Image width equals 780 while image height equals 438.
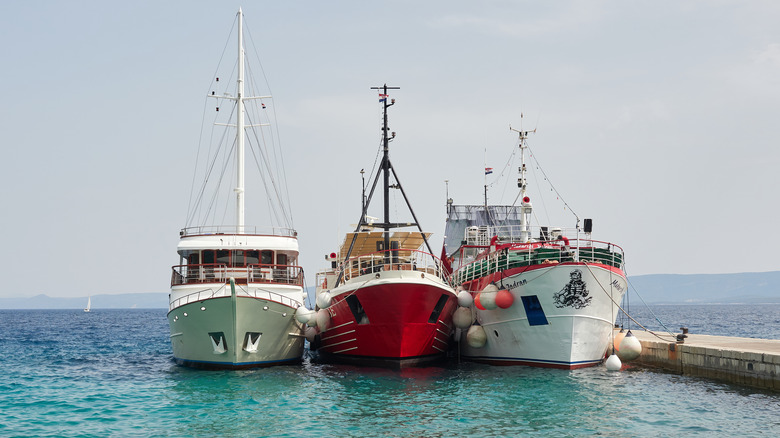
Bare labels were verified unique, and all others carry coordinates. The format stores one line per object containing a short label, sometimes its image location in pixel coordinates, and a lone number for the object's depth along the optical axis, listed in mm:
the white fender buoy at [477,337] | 26469
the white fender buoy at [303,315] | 24828
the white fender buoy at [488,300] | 24328
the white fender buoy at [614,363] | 23142
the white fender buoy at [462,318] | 26688
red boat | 23625
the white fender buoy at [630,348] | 23406
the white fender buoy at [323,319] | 26078
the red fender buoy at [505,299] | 24172
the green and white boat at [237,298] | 23422
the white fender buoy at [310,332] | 28827
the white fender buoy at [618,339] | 24883
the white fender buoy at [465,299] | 25672
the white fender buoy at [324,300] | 24966
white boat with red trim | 23359
